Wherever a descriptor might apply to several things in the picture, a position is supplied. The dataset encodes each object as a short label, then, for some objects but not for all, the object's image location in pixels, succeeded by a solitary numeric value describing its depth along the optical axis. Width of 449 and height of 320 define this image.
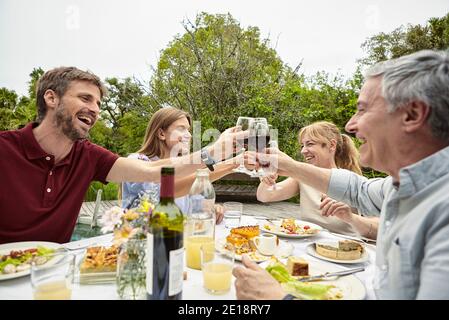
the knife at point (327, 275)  1.18
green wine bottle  0.87
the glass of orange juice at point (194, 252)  1.30
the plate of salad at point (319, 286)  1.04
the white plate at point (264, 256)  1.27
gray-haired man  0.86
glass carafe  1.30
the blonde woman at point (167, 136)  3.03
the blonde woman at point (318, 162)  2.72
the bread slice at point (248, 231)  1.66
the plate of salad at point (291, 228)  1.81
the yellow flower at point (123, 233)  0.97
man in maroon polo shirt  1.77
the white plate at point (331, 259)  1.39
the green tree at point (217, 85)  8.37
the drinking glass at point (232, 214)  1.98
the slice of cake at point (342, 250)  1.43
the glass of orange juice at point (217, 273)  1.09
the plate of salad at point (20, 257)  1.08
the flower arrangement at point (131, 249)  0.96
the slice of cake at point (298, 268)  1.23
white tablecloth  1.02
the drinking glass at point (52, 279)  0.91
